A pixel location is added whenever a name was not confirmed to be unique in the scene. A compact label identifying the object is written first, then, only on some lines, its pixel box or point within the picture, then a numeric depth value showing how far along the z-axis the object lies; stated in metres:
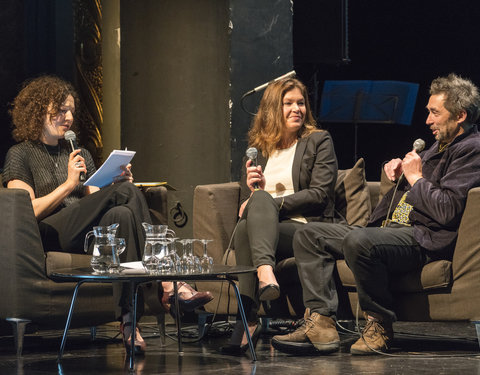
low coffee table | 5.33
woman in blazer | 6.40
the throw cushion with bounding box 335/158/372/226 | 7.42
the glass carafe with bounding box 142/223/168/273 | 5.67
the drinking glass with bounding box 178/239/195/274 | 5.70
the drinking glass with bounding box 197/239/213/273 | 5.74
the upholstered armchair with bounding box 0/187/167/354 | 6.36
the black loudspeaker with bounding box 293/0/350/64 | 10.33
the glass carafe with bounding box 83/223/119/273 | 5.79
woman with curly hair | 6.61
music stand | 11.29
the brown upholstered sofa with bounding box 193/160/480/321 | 6.02
